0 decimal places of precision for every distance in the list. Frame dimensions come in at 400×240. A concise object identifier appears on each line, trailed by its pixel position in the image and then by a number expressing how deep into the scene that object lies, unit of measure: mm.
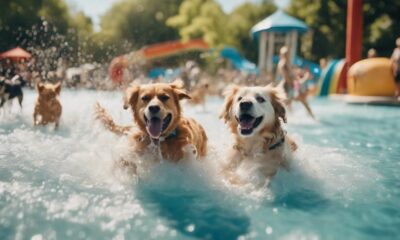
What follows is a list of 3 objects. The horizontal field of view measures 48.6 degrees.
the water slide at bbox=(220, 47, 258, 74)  32531
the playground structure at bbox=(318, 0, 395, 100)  15477
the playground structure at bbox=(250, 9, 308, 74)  23939
